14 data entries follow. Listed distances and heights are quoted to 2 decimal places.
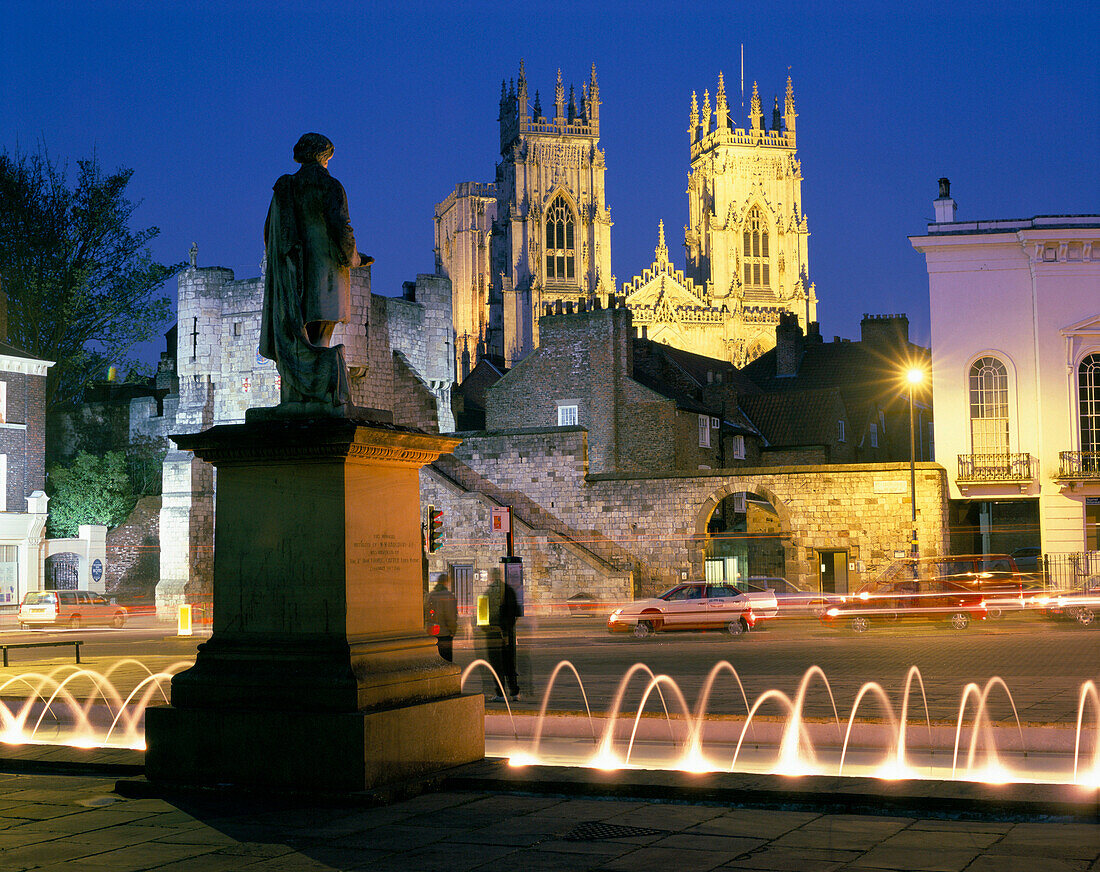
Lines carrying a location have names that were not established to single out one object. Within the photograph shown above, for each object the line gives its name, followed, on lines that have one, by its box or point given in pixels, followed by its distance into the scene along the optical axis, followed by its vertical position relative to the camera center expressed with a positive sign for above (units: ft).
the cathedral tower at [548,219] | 374.02 +95.86
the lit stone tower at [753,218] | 379.76 +97.26
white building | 116.57 +15.00
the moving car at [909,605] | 93.20 -5.91
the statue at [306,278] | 27.89 +5.87
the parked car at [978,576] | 95.59 -3.97
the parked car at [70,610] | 118.11 -7.10
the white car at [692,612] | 93.56 -6.18
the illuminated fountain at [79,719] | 38.01 -5.96
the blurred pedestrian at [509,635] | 48.14 -4.02
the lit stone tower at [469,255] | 419.74 +99.19
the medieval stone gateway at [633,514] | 115.65 +1.61
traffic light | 83.30 +0.36
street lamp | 111.34 +3.30
